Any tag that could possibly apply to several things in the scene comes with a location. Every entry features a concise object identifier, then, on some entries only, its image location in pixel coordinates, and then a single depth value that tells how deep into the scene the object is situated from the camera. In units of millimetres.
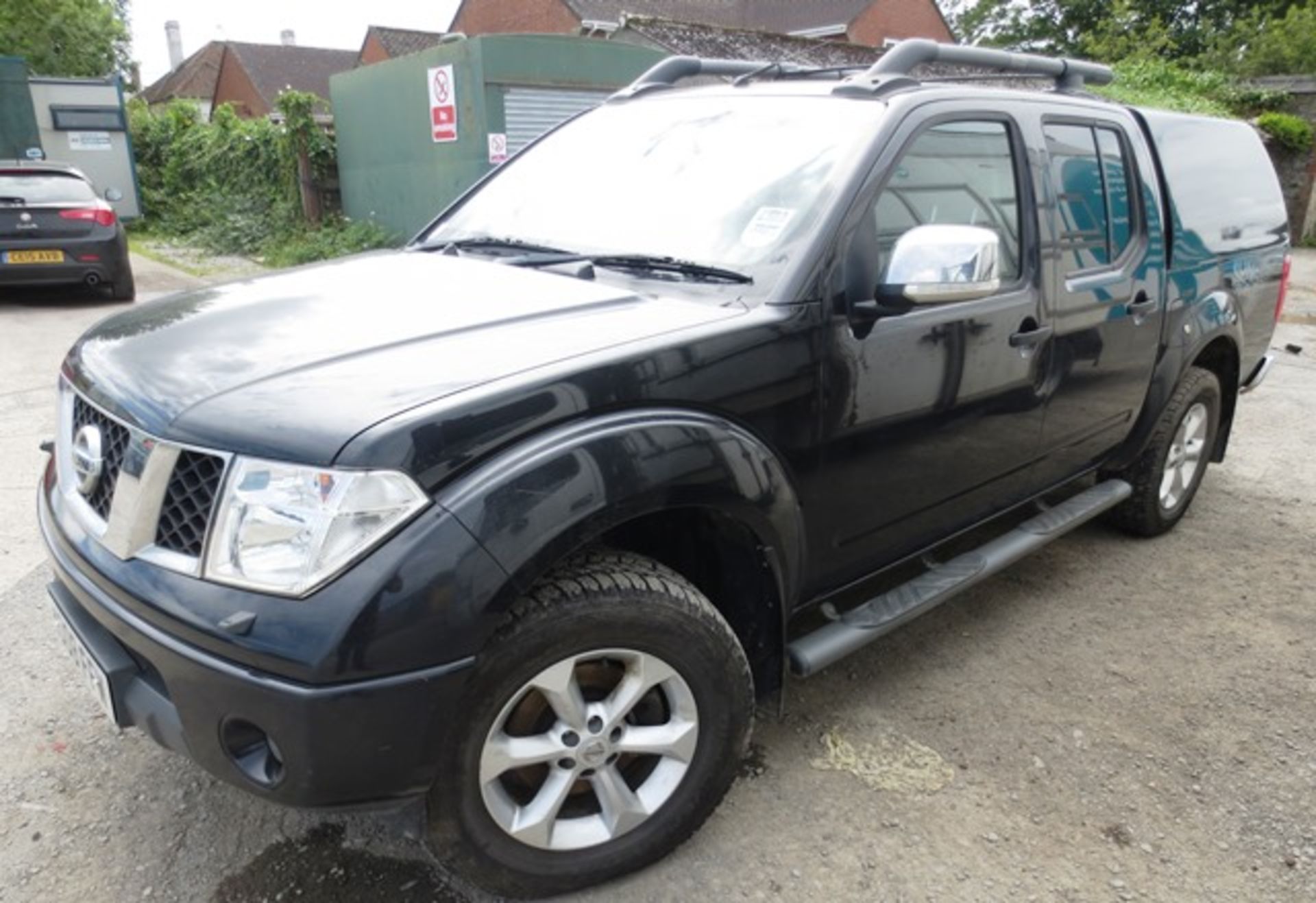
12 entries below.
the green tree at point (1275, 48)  22266
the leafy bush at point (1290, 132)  16000
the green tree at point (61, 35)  27250
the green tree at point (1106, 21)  27156
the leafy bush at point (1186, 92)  16781
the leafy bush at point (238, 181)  13914
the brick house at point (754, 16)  31406
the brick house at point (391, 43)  39312
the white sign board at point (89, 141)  17156
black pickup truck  1732
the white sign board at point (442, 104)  10640
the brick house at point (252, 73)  45438
